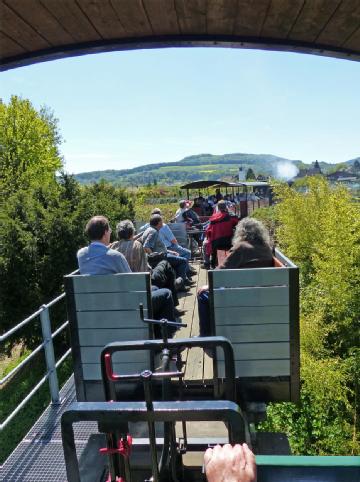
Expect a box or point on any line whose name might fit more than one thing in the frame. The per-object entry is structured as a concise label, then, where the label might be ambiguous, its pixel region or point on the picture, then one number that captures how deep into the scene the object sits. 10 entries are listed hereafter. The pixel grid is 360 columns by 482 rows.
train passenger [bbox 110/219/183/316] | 3.58
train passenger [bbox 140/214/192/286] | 4.95
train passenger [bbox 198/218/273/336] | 3.12
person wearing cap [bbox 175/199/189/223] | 9.32
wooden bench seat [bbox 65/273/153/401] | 2.72
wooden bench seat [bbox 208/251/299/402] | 2.62
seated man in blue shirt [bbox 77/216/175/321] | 2.96
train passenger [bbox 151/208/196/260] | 5.73
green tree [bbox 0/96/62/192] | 26.30
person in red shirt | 5.99
